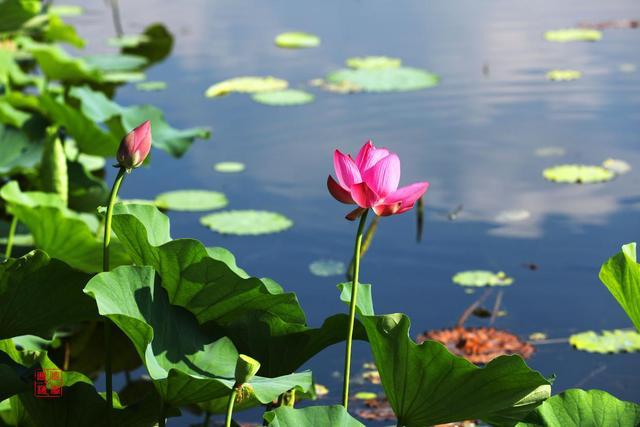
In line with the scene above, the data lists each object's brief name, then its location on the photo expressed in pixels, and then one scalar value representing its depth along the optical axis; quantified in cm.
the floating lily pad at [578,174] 613
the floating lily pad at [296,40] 987
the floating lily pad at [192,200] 602
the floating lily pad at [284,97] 807
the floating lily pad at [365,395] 388
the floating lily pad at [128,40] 1080
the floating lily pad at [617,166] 625
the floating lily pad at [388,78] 824
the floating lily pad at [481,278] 483
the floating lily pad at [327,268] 500
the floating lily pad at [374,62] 882
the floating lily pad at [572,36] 978
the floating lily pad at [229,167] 667
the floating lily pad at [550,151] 666
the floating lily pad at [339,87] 845
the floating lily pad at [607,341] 414
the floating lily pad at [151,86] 867
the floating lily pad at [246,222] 565
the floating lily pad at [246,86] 825
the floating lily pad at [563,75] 837
